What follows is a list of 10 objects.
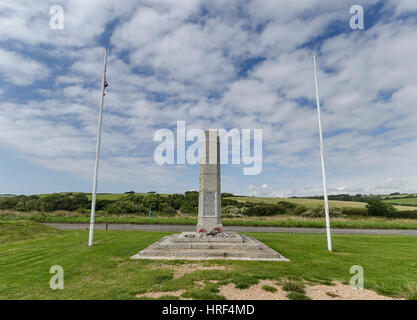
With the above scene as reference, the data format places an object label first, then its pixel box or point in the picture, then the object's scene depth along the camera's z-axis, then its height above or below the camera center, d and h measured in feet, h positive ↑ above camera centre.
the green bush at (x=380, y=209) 114.83 -6.86
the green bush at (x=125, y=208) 113.09 -6.92
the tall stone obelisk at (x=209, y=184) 44.72 +2.58
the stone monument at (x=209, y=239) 31.24 -7.64
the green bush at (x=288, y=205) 135.06 -5.61
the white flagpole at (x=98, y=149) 38.60 +8.86
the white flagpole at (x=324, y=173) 36.58 +4.22
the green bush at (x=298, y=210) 117.78 -7.70
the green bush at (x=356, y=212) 116.98 -8.38
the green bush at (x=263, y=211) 115.34 -8.09
